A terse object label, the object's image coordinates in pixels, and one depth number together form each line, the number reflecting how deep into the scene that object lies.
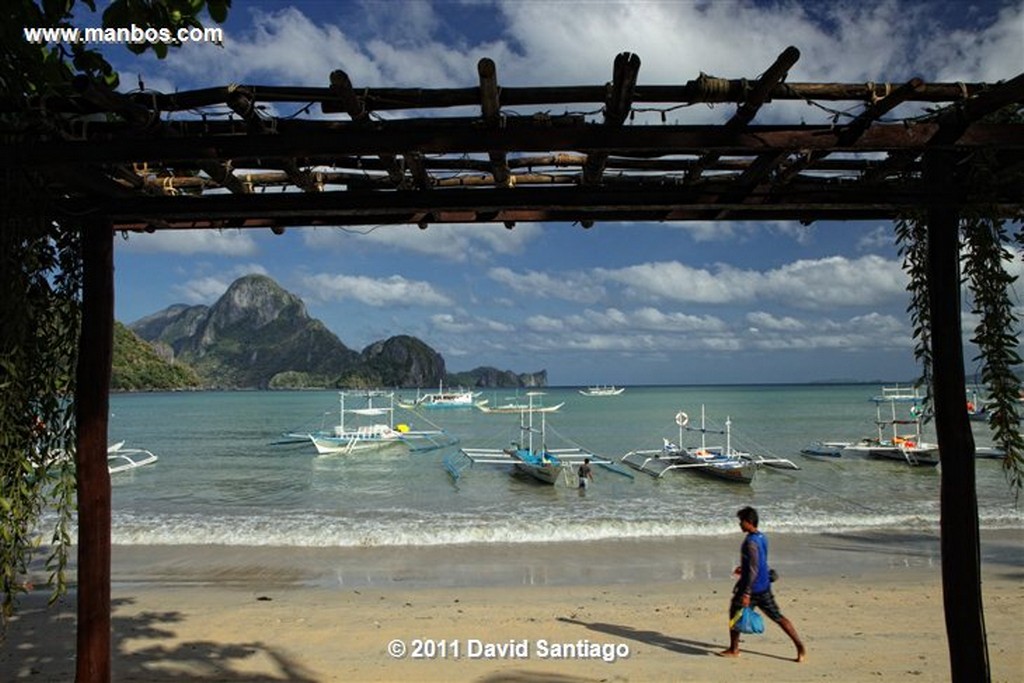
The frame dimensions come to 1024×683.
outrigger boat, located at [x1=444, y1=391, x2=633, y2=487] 23.80
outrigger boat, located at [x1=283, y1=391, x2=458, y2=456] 36.44
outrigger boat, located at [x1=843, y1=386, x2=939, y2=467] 28.42
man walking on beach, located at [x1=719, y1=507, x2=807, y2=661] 6.79
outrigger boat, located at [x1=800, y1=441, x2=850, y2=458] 32.78
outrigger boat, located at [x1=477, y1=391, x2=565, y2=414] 78.31
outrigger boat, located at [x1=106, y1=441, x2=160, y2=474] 29.34
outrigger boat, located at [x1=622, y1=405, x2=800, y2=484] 23.70
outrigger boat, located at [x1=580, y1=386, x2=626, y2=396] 156.62
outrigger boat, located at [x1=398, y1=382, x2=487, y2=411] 94.00
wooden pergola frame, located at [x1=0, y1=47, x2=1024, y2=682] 2.95
